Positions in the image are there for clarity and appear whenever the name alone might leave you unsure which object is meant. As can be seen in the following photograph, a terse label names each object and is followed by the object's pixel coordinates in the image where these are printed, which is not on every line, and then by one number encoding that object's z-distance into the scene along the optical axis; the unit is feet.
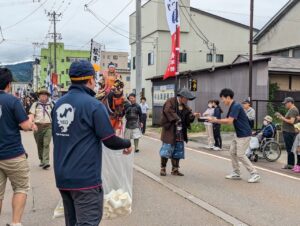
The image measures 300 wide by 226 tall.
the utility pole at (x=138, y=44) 70.74
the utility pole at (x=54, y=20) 171.42
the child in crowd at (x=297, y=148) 33.12
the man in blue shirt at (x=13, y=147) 15.69
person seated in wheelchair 39.96
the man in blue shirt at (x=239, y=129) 28.14
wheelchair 39.58
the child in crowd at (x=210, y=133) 49.55
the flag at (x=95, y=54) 60.64
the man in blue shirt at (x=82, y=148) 11.02
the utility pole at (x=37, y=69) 312.56
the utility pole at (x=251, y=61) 68.03
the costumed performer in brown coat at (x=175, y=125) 29.27
